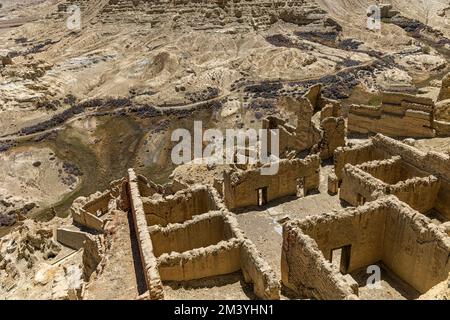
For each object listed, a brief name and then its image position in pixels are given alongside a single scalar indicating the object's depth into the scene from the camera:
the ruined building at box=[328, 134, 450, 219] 19.22
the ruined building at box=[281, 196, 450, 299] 14.41
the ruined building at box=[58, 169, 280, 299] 14.44
